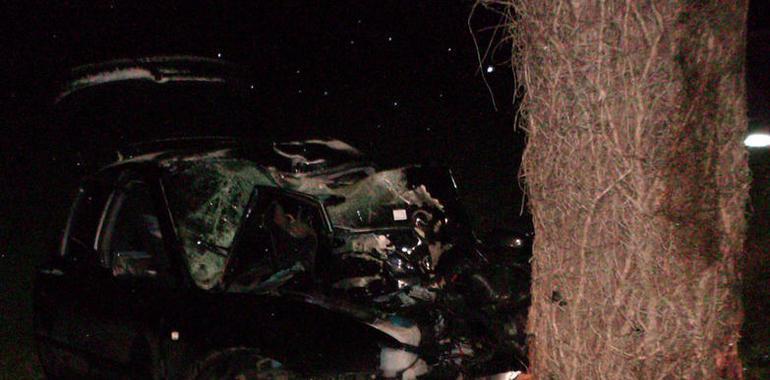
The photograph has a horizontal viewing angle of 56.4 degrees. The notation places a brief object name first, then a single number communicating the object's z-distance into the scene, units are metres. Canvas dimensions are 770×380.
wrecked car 3.68
